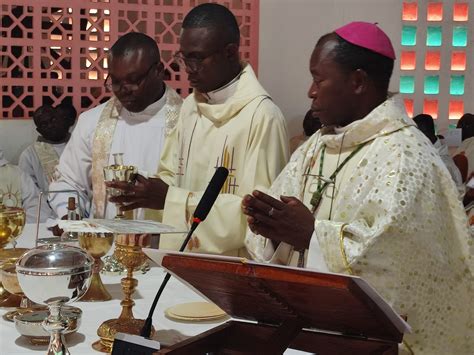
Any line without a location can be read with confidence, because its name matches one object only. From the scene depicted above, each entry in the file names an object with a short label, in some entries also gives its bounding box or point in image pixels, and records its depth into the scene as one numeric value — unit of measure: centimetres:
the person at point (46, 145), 657
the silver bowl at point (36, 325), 227
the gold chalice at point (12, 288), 254
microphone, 193
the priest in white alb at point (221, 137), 348
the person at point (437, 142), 729
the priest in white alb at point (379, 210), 249
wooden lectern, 162
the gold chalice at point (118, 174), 281
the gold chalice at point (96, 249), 273
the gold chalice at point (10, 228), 298
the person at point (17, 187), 658
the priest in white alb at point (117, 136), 425
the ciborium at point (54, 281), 185
